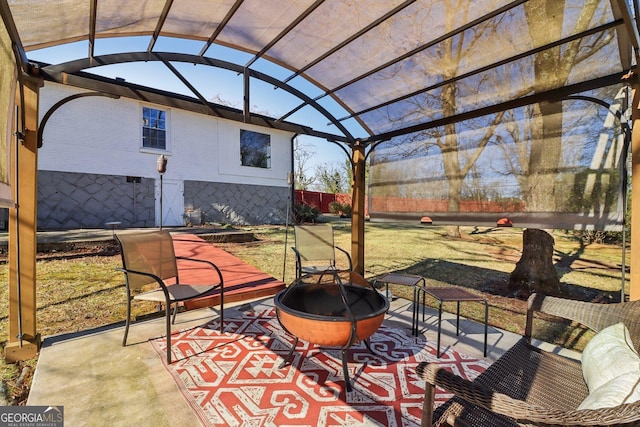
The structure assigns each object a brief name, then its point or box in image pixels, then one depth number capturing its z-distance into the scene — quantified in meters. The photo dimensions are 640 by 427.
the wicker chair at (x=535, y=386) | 0.91
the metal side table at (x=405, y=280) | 3.10
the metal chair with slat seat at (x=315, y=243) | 4.50
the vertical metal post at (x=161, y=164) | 4.74
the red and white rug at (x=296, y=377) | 1.80
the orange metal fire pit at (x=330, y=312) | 1.95
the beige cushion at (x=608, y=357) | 1.22
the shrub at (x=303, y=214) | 14.52
